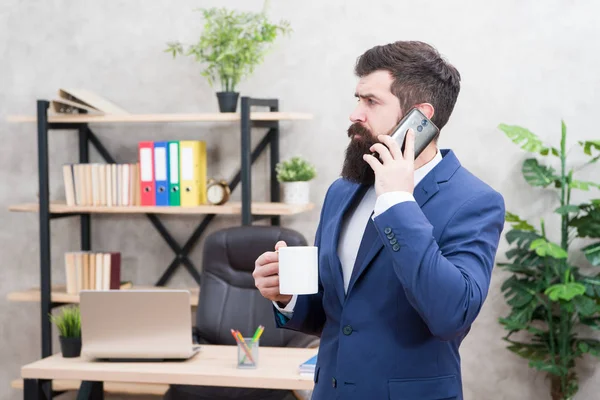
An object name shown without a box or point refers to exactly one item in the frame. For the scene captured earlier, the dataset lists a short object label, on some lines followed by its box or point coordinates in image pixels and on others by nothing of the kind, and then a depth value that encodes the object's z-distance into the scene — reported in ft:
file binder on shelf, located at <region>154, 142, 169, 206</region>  12.61
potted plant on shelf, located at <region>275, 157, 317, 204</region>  12.51
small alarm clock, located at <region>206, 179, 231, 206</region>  12.66
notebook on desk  8.30
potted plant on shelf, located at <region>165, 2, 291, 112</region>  12.32
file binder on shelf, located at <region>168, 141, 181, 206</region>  12.57
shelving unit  12.14
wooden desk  8.25
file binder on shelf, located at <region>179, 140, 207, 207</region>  12.48
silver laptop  8.58
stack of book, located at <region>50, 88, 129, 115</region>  12.46
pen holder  8.54
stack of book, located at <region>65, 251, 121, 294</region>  12.79
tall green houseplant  11.26
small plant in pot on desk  9.20
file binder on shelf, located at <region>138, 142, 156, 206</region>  12.65
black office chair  10.73
